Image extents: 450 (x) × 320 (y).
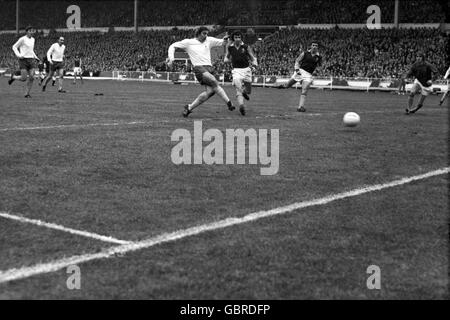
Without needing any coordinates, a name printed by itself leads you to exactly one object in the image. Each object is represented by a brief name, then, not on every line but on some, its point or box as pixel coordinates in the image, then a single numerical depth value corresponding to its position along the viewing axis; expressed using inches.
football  477.4
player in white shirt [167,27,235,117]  550.0
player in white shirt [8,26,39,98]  785.6
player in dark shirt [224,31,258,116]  684.1
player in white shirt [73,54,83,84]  1516.7
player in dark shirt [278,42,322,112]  713.0
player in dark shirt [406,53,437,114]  697.0
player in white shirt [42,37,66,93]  924.6
